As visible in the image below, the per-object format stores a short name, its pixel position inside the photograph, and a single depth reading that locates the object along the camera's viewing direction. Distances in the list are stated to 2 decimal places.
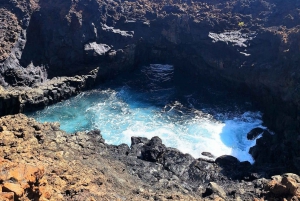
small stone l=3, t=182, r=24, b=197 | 9.50
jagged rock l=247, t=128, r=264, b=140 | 30.42
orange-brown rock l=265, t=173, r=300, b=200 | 15.11
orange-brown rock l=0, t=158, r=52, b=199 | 9.68
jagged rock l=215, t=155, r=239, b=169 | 25.20
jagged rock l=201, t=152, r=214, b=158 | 27.64
